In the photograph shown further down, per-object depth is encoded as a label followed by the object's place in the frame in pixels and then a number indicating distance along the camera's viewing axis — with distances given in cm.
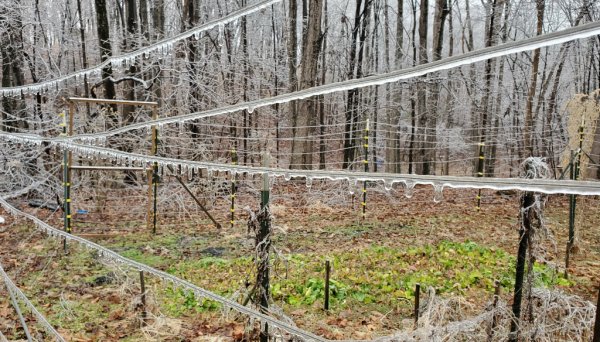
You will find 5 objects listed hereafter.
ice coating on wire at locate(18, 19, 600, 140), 53
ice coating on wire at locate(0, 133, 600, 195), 58
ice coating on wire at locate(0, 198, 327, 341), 91
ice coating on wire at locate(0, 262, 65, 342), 173
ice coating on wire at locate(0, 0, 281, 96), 134
